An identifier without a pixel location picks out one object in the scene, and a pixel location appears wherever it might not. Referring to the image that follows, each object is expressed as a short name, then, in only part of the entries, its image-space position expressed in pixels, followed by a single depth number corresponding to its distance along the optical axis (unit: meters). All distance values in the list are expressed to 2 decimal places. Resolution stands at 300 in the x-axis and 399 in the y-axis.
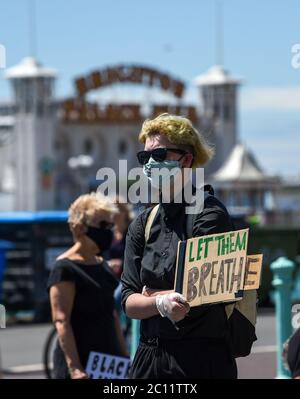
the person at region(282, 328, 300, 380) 9.52
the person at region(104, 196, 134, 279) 16.93
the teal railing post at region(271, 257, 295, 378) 16.61
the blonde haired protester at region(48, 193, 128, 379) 11.75
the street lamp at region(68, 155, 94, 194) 55.69
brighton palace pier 145.54
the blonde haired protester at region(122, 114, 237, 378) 8.01
